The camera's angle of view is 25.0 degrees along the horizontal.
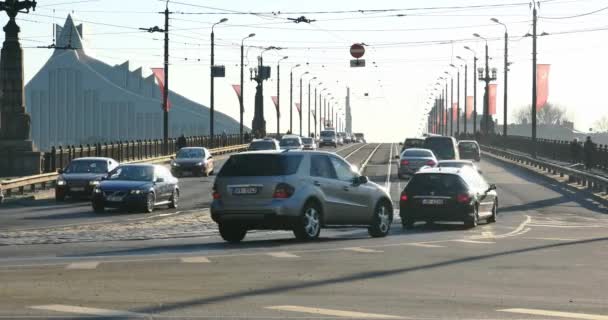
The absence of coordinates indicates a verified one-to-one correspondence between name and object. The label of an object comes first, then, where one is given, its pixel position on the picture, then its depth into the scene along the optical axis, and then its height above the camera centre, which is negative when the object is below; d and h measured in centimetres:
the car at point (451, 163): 4425 -177
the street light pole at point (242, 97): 11062 +102
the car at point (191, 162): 6375 -248
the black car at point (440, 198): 3075 -201
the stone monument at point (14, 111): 5538 -6
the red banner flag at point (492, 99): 12675 +90
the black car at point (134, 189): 3622 -212
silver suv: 2325 -145
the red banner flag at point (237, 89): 11384 +169
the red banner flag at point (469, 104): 14755 +57
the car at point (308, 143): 9651 -243
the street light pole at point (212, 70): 9262 +262
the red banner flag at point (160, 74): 8312 +218
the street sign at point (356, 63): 9150 +310
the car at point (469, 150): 8544 -256
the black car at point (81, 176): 4247 -208
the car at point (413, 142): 7131 -171
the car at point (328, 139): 13400 -290
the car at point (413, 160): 5897 -218
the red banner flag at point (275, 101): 14088 +86
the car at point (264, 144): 7650 -195
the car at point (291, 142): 8381 -202
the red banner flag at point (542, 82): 7938 +158
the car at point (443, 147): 6431 -178
